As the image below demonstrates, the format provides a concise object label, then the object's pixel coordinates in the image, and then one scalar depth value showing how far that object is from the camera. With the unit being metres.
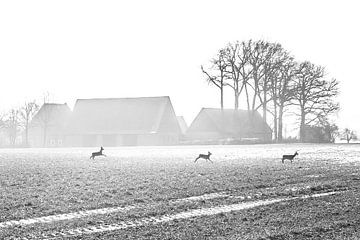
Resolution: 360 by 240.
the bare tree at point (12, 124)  111.62
